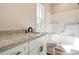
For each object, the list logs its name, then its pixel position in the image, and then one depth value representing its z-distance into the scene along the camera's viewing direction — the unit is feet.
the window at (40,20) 5.26
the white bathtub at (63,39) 5.18
